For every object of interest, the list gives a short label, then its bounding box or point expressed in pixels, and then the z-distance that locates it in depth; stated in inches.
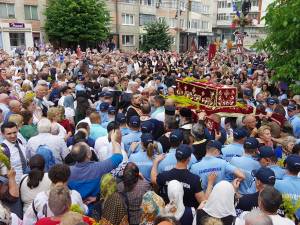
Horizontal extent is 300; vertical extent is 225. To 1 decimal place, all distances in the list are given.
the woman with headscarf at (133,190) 166.2
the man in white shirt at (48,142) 226.5
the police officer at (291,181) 175.8
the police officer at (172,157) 200.5
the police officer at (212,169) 193.9
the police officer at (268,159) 199.5
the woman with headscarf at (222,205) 155.0
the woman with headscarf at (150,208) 144.9
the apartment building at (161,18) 1763.0
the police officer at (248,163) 193.9
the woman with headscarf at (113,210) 154.7
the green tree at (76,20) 1354.6
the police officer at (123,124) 261.0
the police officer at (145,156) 210.7
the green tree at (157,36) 1711.4
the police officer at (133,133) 246.8
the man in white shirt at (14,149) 211.3
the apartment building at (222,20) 3019.2
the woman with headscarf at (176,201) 163.8
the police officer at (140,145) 229.8
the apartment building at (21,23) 1341.0
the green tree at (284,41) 422.4
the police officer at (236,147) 228.1
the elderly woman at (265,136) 256.2
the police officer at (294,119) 314.6
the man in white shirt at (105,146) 233.0
